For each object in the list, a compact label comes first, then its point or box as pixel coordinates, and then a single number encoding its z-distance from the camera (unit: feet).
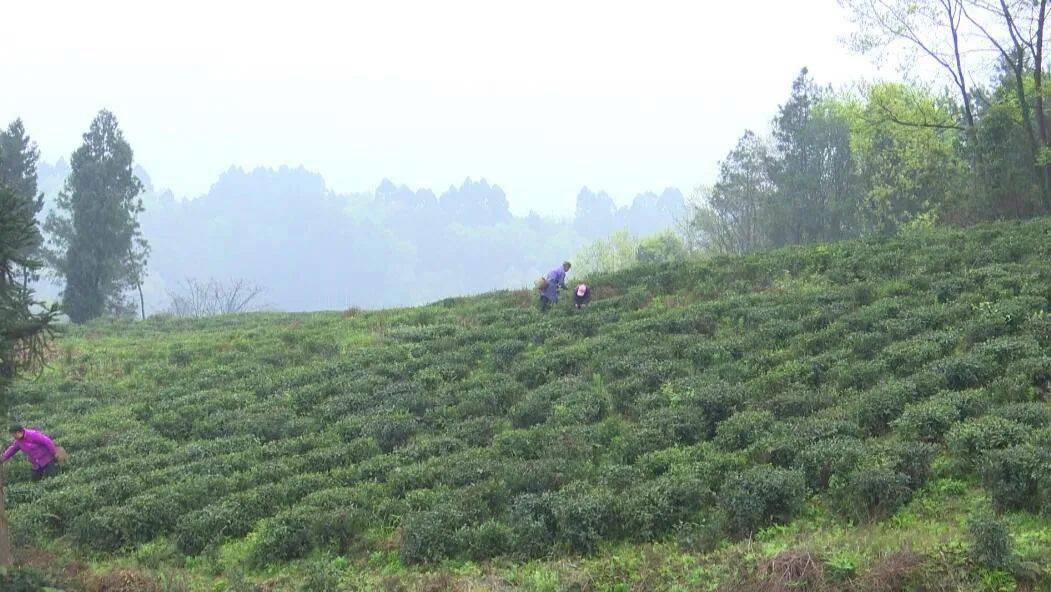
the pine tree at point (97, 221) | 170.09
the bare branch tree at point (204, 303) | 251.19
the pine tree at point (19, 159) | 159.02
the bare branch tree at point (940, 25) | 106.01
